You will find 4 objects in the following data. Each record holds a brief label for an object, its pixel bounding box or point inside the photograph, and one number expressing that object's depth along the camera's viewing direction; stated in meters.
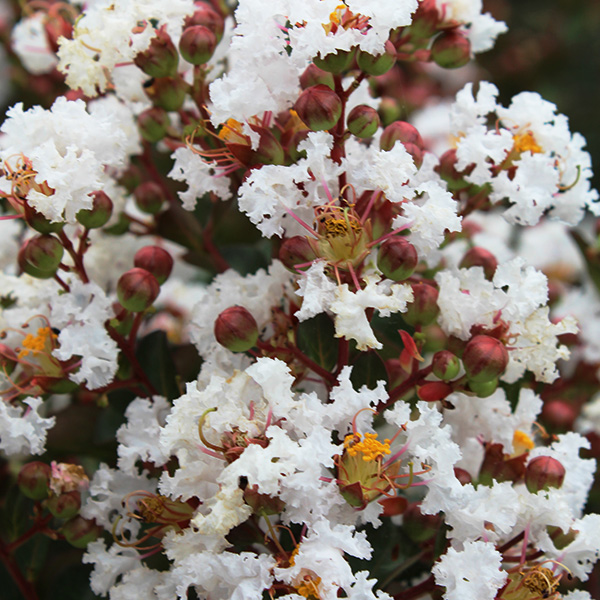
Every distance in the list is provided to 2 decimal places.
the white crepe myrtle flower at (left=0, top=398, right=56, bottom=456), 0.35
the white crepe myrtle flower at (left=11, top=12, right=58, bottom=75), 0.41
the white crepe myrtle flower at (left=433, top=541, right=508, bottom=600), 0.32
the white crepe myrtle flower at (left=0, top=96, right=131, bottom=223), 0.34
